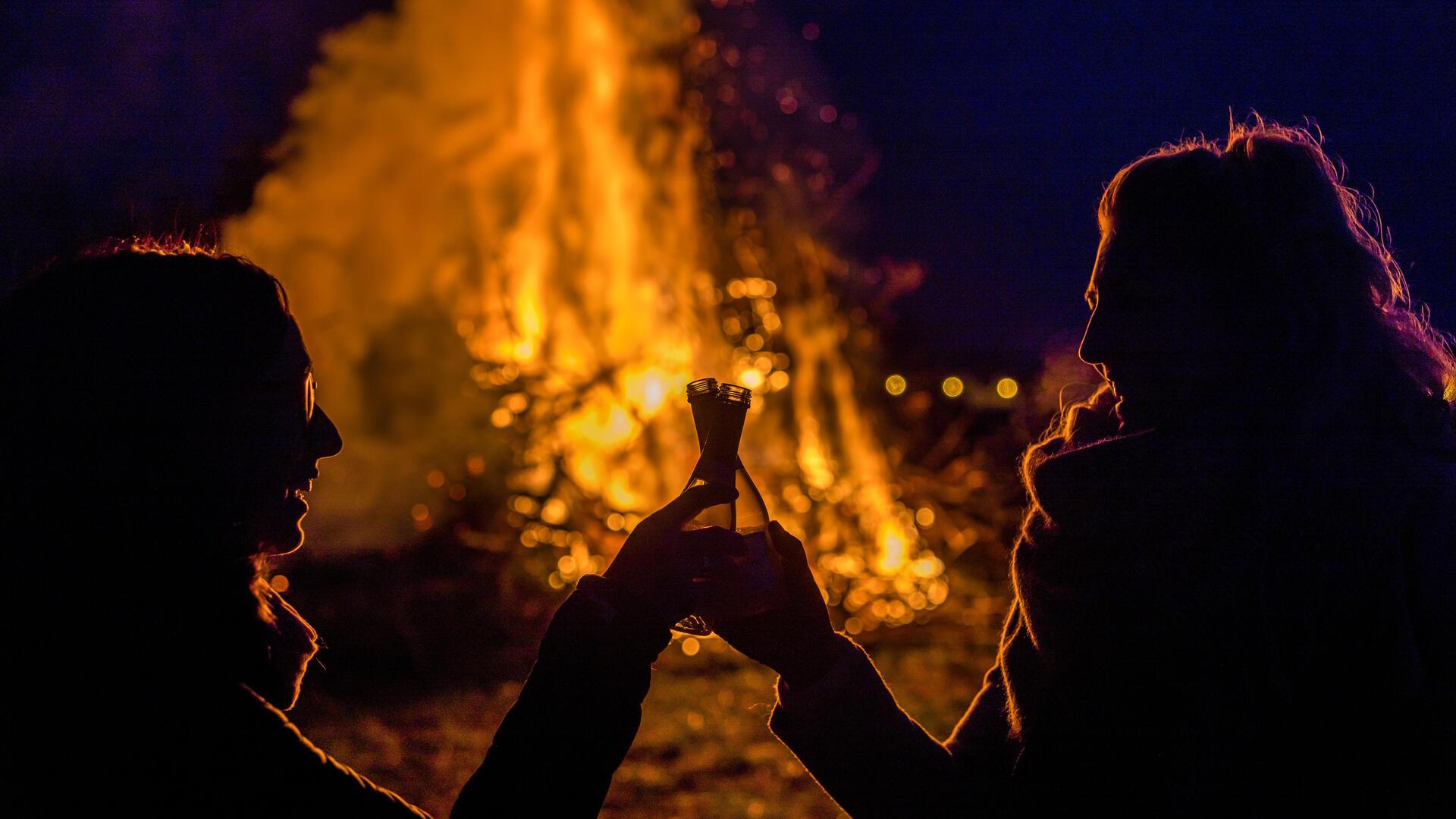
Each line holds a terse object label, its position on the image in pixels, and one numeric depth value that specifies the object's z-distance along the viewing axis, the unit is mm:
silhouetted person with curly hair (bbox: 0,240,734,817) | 1086
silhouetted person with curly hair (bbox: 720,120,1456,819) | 1295
